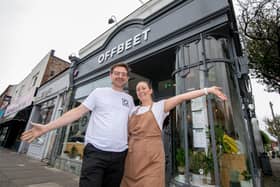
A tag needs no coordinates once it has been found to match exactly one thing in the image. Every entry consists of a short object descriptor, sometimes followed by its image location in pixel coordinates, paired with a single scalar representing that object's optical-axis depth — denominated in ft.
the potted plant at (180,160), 8.64
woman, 4.35
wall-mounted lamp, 18.54
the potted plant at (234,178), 7.18
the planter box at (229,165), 7.45
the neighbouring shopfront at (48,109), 21.99
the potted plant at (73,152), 17.02
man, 3.92
